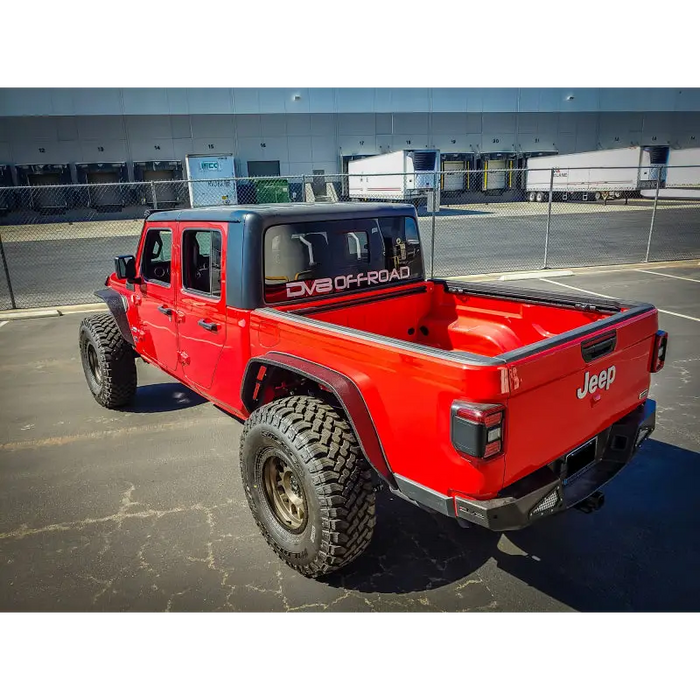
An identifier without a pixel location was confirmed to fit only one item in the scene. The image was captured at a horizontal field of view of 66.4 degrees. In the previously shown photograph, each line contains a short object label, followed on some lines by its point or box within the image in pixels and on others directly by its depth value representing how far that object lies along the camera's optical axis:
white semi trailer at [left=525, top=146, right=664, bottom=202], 34.00
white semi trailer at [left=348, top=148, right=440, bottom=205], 31.19
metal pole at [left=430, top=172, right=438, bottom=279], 10.79
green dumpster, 33.72
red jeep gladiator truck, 2.45
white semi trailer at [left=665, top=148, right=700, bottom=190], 34.34
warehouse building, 34.03
